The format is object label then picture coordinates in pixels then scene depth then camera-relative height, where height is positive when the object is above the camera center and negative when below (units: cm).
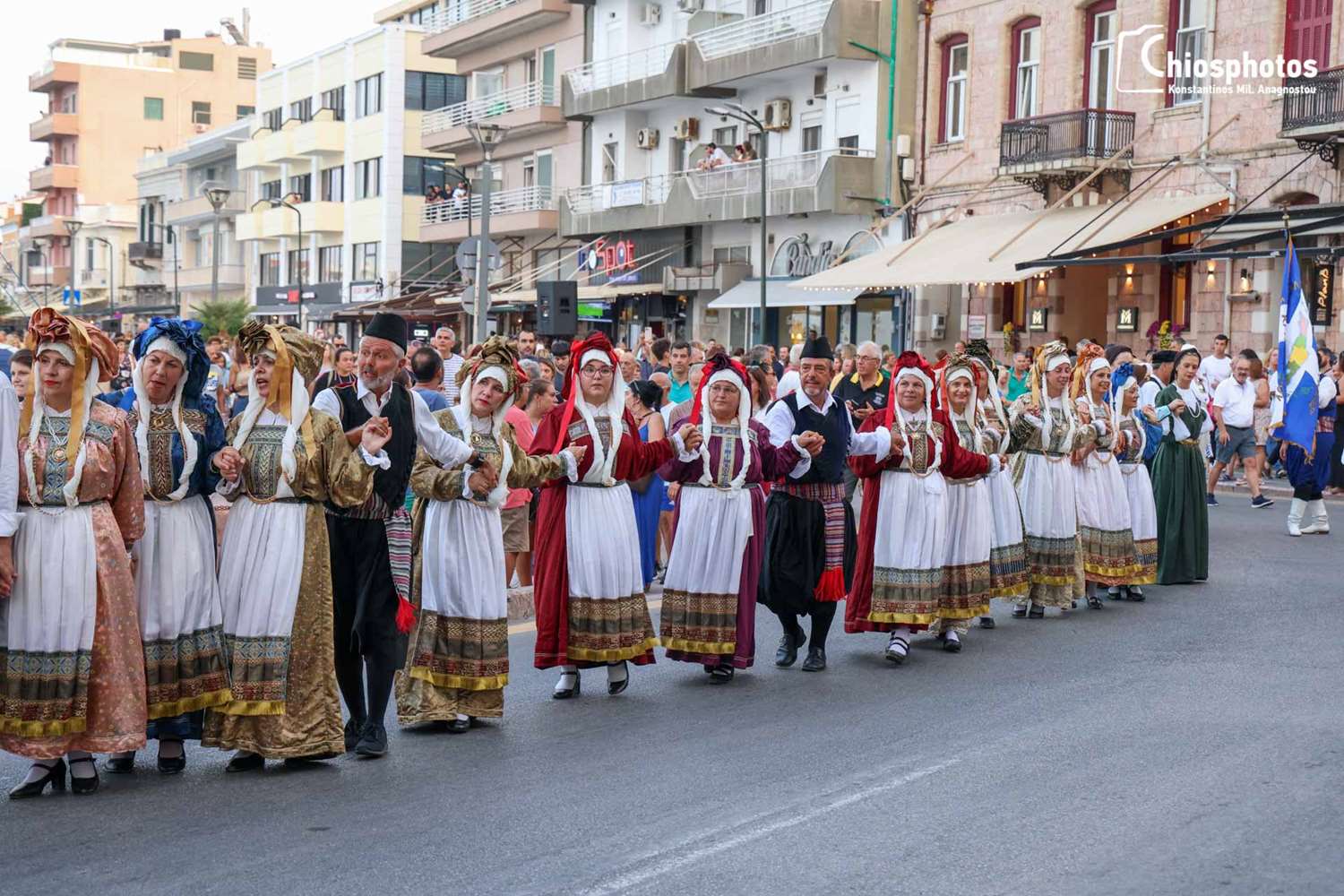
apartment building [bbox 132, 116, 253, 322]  6981 +609
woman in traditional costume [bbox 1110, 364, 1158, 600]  1312 -76
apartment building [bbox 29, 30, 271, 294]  9019 +1387
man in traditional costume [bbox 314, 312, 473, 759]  765 -84
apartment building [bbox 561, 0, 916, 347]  3491 +505
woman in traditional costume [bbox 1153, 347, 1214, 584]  1396 -89
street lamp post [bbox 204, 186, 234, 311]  4384 +437
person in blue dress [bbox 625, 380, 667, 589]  1188 -90
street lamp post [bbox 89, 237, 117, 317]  7675 +400
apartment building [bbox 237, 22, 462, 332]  5578 +680
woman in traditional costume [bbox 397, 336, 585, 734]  823 -102
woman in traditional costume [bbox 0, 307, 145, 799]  674 -85
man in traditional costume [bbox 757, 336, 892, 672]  1011 -82
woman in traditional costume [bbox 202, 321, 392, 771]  725 -79
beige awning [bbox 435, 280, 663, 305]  4038 +194
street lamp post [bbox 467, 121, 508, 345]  2620 +233
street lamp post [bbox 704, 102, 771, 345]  3216 +538
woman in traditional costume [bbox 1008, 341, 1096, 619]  1230 -71
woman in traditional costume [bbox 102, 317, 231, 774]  712 -73
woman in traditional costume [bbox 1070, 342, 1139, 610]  1270 -83
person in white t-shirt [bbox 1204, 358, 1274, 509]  2077 -39
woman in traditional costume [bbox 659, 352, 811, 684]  970 -95
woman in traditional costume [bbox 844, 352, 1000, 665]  1055 -83
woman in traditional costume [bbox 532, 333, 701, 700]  915 -89
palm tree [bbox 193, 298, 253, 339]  5066 +155
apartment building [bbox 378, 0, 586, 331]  4550 +672
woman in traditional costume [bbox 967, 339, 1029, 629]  1134 -89
